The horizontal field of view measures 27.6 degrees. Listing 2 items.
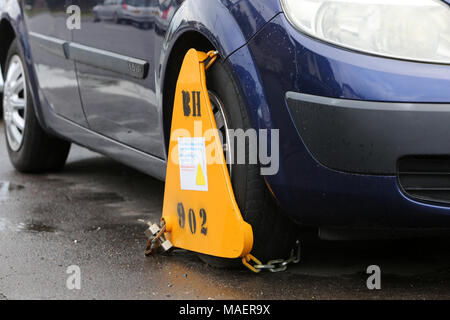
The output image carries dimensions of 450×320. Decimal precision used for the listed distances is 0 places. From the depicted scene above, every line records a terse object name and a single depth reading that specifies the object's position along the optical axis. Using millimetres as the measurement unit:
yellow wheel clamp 3146
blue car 2746
